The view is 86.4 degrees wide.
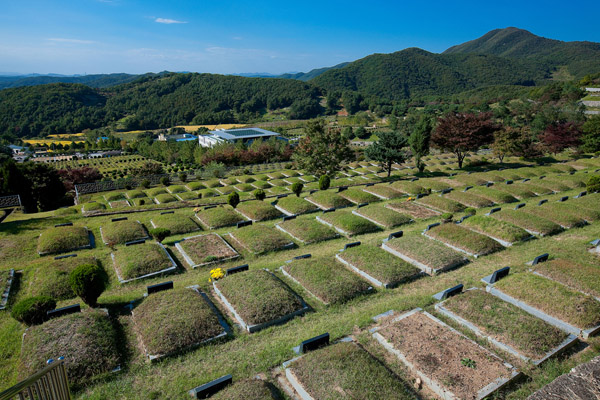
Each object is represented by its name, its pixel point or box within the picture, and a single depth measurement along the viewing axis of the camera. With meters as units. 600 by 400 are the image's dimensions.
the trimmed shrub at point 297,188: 22.81
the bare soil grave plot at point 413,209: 18.59
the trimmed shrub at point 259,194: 22.12
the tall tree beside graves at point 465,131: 32.25
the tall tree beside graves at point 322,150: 30.47
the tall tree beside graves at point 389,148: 31.66
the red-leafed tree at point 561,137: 39.47
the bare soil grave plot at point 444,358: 6.69
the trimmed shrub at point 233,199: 20.24
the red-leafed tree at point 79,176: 44.03
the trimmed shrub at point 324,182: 25.12
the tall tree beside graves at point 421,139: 34.38
